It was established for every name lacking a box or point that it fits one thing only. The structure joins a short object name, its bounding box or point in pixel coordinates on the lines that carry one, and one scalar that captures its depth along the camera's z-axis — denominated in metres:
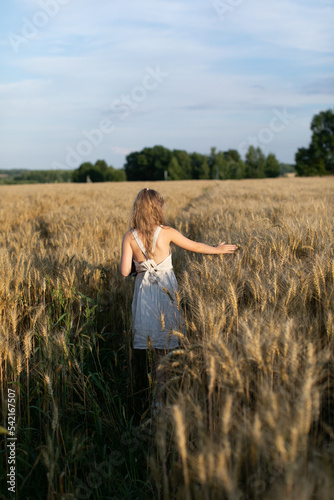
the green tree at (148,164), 78.25
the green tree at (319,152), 55.69
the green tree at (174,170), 71.81
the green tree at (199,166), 72.94
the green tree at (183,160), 78.88
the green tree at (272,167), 76.44
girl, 2.52
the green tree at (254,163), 73.25
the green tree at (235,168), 67.81
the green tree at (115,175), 76.44
